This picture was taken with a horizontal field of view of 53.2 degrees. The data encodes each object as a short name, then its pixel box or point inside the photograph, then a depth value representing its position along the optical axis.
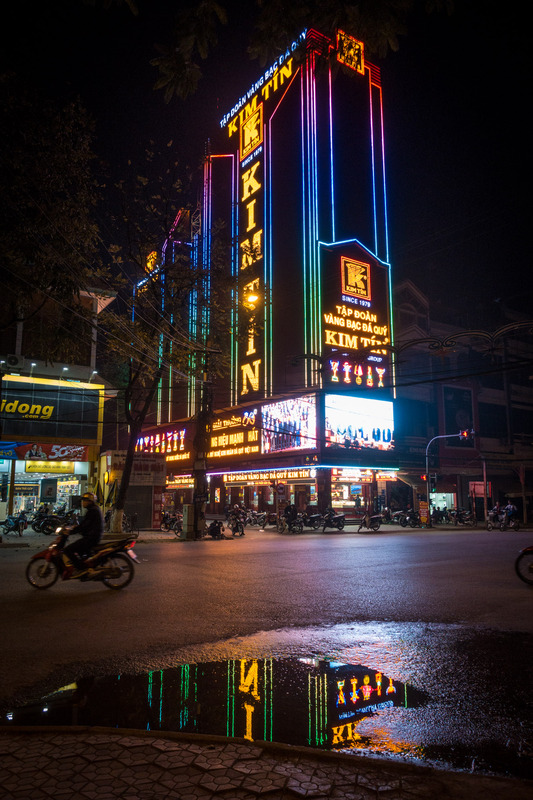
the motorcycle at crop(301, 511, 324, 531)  30.91
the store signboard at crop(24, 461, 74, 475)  27.44
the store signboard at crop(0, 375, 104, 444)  26.16
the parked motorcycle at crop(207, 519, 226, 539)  24.09
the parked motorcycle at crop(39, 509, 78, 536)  25.09
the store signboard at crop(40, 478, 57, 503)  34.84
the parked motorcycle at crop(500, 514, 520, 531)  31.47
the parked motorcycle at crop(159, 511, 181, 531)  28.69
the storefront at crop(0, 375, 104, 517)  26.22
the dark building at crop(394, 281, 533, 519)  44.22
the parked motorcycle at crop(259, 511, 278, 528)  33.68
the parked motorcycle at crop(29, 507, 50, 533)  25.83
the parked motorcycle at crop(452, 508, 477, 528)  37.06
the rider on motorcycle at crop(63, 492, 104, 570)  9.48
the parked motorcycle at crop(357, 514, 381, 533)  30.56
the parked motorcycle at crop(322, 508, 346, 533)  30.64
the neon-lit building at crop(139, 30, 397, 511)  36.56
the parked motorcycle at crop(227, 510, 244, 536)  26.77
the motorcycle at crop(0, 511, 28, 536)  22.67
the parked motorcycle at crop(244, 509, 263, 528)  35.88
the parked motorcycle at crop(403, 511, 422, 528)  35.66
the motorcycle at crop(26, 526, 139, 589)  9.47
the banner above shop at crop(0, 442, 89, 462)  25.97
